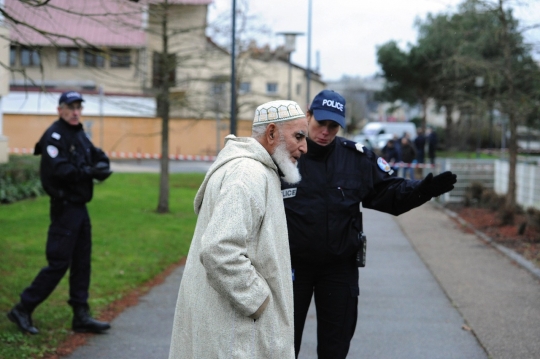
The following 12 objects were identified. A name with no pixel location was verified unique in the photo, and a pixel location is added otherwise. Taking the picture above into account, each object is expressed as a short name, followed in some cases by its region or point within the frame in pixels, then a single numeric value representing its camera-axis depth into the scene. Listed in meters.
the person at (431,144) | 29.17
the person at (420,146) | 27.56
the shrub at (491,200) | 17.31
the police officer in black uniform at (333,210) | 4.31
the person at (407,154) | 25.79
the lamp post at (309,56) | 27.89
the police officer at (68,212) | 6.27
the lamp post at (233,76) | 13.62
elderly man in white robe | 3.01
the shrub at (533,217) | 13.08
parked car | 46.93
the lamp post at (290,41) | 23.53
